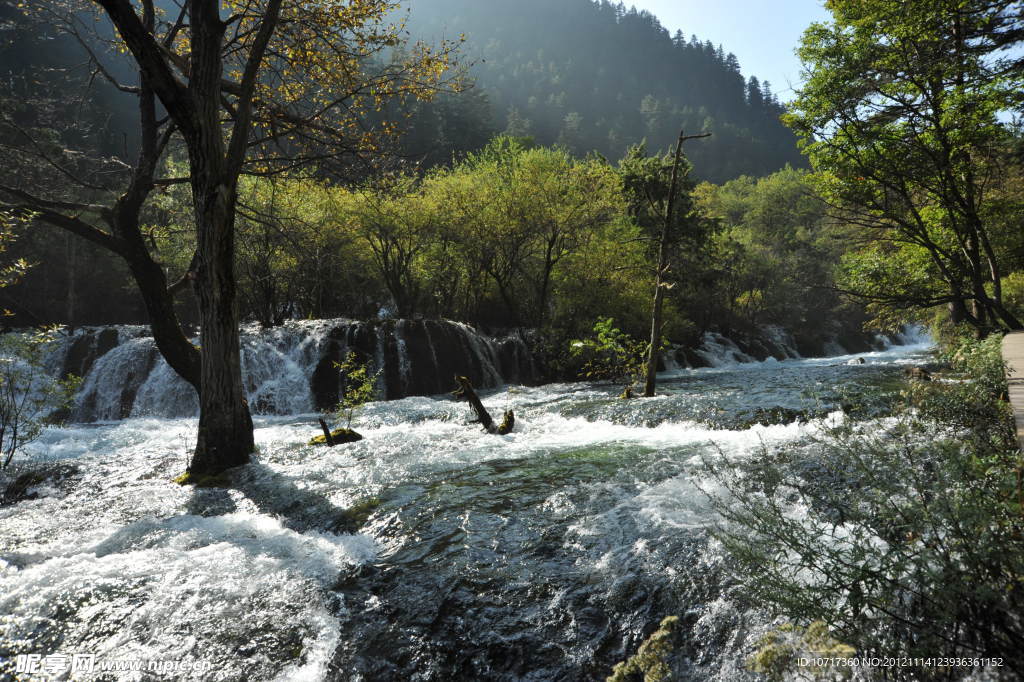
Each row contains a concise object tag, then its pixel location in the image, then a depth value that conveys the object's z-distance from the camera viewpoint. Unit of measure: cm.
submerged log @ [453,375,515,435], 1026
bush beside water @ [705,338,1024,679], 197
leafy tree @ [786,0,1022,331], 1021
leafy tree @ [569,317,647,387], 1396
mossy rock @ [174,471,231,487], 695
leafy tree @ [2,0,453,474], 683
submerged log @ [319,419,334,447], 950
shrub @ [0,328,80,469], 701
